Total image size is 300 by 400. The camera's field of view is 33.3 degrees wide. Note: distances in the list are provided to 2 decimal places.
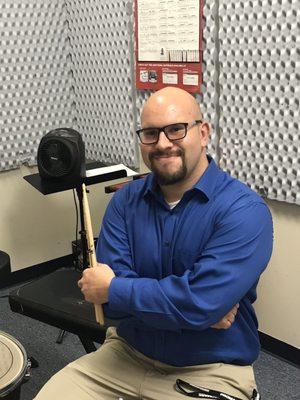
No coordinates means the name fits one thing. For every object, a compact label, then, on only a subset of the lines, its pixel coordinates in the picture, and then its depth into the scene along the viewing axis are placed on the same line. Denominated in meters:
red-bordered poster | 2.39
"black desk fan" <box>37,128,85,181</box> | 2.44
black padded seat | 2.01
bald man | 1.37
